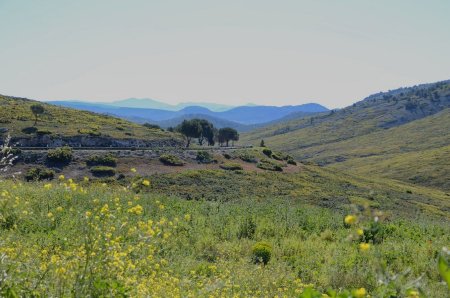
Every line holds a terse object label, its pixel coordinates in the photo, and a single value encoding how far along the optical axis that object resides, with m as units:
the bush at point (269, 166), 69.69
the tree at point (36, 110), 79.12
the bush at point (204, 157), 64.94
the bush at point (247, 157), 72.77
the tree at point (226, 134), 118.69
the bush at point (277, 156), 82.69
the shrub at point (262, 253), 12.06
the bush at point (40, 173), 45.88
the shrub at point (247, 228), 14.65
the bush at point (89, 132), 72.30
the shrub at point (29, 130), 68.25
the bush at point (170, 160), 59.68
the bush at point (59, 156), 51.81
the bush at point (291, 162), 81.22
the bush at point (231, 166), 63.58
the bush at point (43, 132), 67.07
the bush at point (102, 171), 50.34
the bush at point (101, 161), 53.69
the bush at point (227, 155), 70.16
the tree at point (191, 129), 94.06
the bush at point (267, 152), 83.22
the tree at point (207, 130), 105.43
